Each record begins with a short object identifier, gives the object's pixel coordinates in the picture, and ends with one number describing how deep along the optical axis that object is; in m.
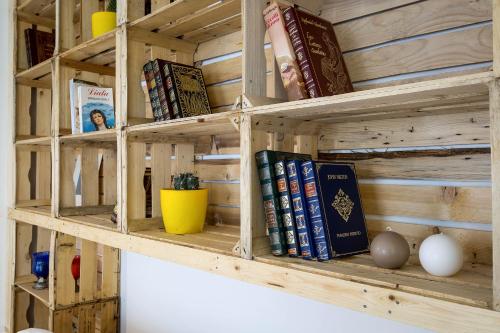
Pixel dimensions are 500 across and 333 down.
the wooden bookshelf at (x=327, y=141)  1.04
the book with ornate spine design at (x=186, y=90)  1.75
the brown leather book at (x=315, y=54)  1.28
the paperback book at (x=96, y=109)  2.31
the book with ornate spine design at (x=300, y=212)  1.25
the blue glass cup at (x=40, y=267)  2.72
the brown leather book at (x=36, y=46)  2.81
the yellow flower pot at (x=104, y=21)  2.13
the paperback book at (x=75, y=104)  2.34
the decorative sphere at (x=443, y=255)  1.05
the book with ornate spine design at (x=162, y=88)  1.73
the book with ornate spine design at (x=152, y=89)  1.78
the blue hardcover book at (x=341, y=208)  1.25
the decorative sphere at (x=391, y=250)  1.12
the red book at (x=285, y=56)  1.29
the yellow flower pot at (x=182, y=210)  1.72
